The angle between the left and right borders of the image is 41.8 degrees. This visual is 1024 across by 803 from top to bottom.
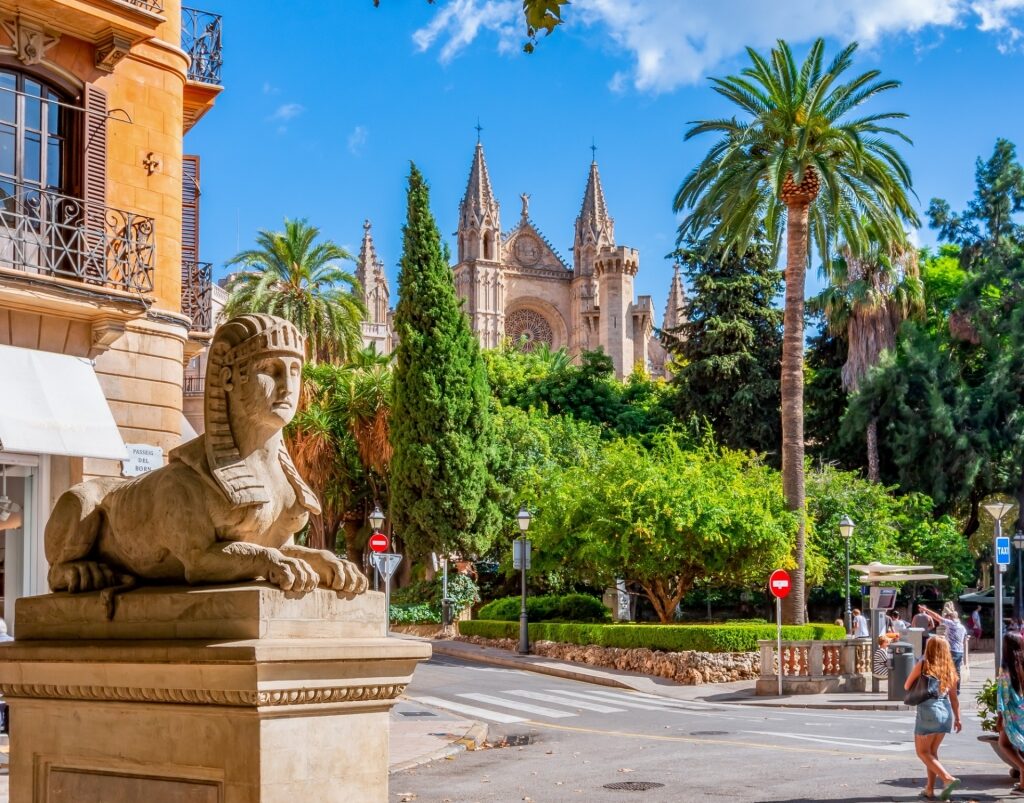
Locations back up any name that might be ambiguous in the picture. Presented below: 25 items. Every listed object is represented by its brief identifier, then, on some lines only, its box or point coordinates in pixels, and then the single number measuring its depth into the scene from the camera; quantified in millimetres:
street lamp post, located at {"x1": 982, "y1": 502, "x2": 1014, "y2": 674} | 24797
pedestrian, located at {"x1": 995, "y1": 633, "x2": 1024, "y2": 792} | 12828
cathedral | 123438
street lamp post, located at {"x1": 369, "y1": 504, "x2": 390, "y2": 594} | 36906
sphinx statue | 4727
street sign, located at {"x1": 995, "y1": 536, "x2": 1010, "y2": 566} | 27656
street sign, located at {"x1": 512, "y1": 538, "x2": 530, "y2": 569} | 34844
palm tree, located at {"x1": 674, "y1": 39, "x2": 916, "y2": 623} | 32219
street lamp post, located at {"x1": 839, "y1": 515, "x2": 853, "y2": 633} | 35219
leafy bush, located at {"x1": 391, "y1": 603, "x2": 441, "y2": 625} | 41844
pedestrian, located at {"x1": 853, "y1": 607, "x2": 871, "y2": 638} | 33938
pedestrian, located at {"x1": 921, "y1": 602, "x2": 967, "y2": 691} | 26625
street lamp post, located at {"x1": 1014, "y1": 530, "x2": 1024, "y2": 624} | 36047
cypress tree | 43125
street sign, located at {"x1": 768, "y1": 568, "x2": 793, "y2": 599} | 28727
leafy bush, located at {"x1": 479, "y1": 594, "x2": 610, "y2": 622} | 38219
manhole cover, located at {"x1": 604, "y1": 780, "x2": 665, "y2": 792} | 13688
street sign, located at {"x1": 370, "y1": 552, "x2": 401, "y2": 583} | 30212
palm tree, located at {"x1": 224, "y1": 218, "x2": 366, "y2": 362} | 49000
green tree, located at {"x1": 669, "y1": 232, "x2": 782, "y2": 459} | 53406
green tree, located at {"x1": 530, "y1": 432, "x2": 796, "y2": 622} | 31703
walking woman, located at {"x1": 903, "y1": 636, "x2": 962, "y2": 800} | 12641
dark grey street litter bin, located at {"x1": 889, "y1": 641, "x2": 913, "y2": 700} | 25078
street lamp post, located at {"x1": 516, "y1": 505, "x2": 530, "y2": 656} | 34562
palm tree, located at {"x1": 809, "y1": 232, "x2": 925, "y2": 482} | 50500
